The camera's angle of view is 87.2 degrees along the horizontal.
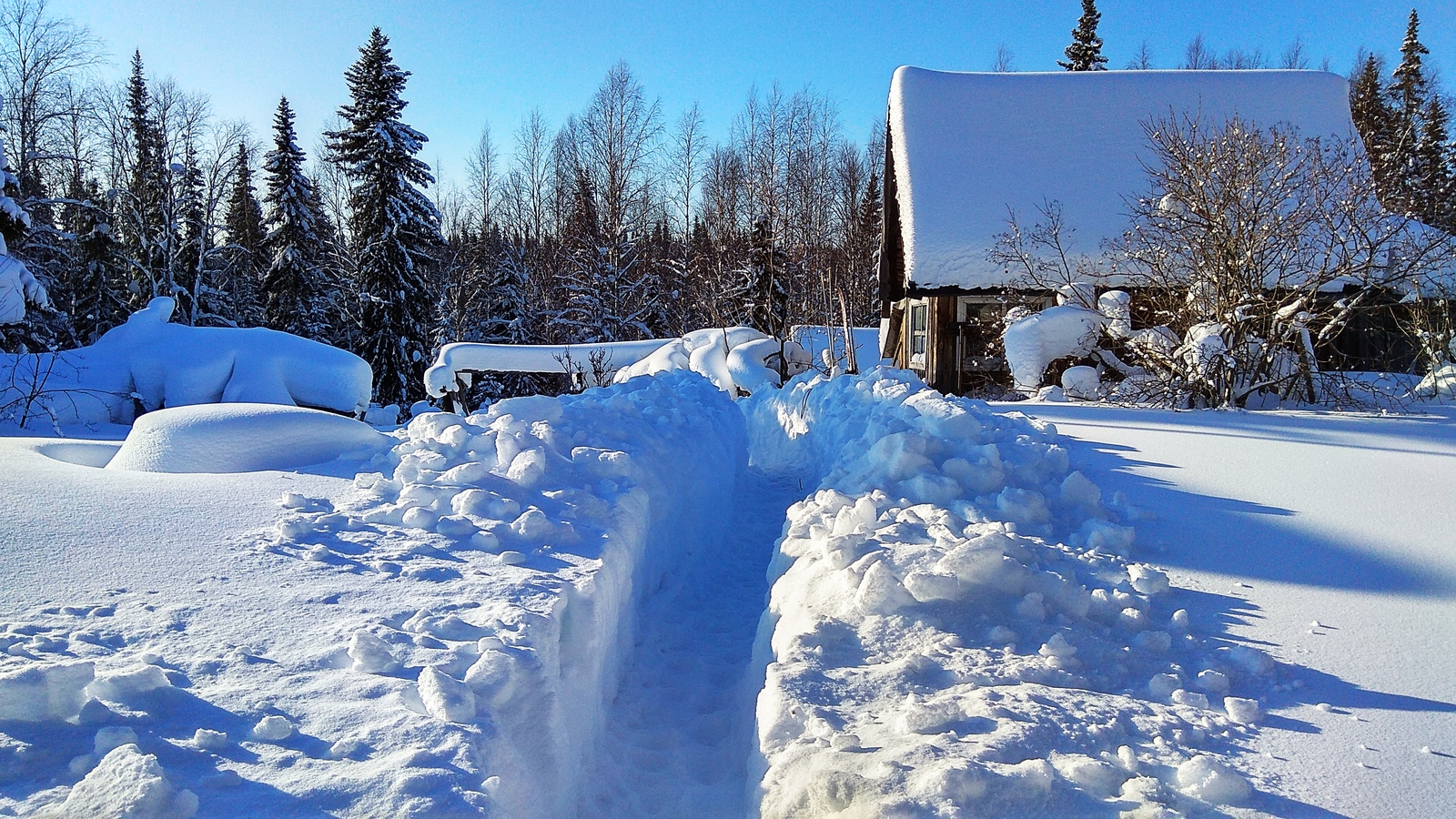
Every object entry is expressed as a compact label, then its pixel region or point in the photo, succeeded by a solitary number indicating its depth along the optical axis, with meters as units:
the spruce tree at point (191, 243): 22.23
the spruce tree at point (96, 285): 23.12
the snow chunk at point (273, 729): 1.89
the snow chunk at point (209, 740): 1.82
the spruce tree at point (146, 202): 22.05
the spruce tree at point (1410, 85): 25.73
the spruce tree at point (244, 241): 27.67
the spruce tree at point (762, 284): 22.22
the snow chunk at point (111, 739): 1.75
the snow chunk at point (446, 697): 2.07
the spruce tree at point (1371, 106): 24.47
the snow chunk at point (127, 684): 1.93
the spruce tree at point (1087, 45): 28.80
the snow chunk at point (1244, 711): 2.22
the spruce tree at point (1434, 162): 23.27
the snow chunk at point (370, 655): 2.26
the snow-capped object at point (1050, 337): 9.15
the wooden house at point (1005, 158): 12.02
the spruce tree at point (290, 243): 24.42
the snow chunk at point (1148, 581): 3.04
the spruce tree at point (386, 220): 21.31
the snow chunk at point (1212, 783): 1.89
